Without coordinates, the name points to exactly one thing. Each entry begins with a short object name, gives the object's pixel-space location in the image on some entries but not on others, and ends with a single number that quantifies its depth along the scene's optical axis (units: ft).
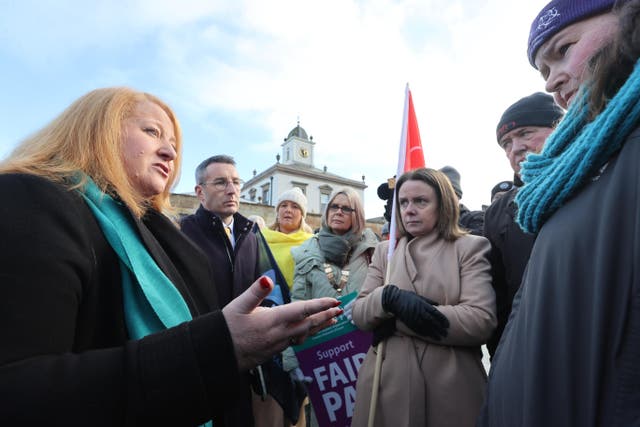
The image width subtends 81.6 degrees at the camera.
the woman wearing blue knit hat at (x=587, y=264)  2.45
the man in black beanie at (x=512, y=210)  7.56
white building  131.03
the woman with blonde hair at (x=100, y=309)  2.72
